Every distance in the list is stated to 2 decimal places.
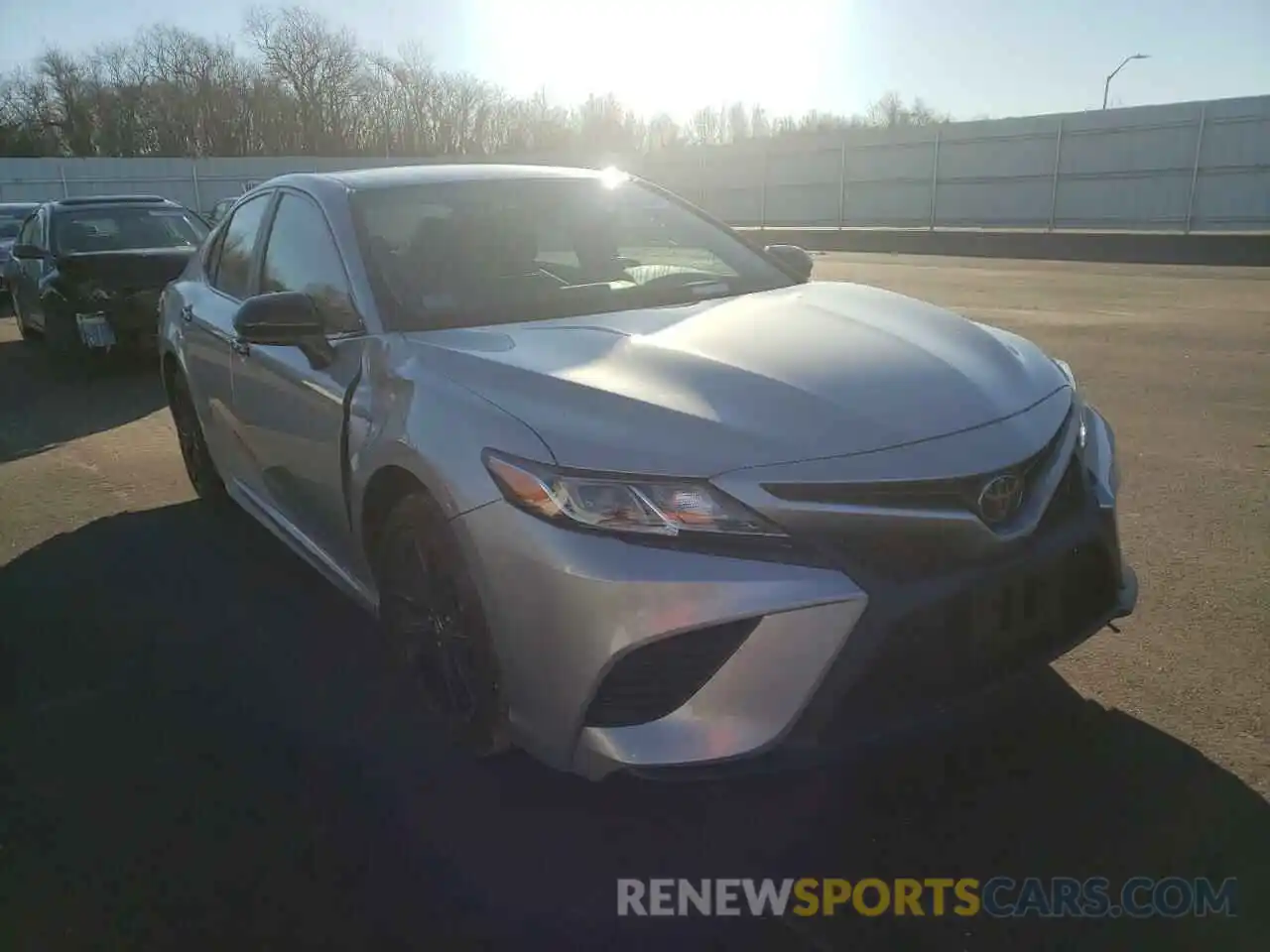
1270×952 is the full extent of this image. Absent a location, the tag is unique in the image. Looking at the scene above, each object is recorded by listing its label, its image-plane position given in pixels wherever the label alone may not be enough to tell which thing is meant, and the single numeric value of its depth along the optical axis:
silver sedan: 2.13
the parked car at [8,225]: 15.88
